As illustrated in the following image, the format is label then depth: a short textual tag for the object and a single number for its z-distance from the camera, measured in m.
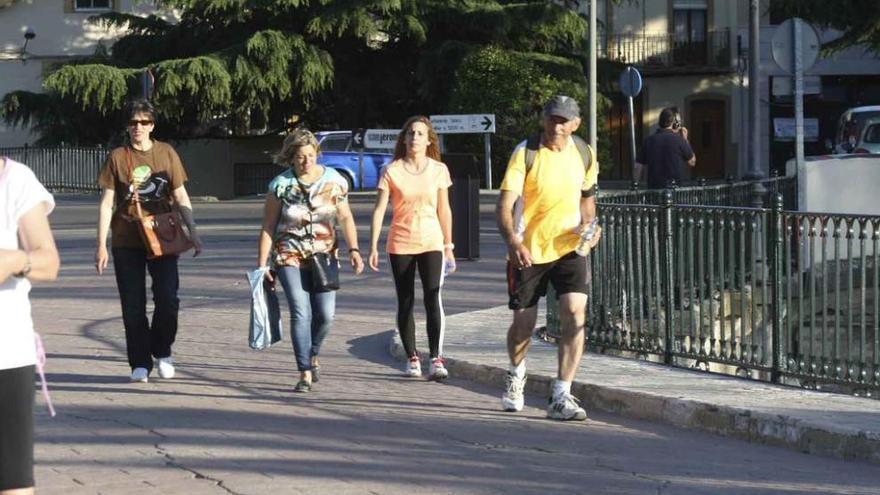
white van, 31.92
